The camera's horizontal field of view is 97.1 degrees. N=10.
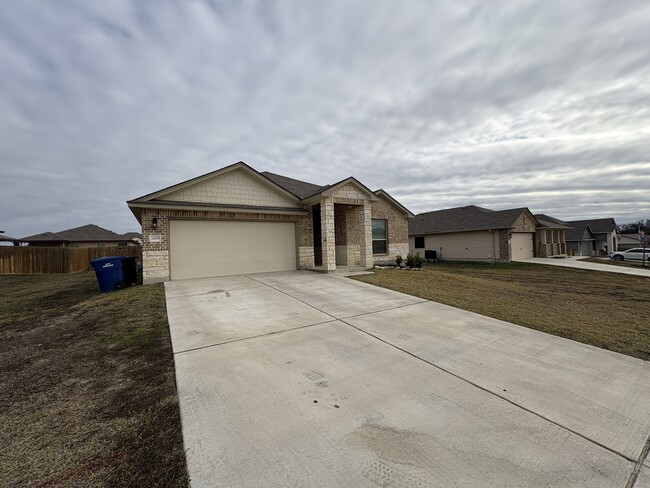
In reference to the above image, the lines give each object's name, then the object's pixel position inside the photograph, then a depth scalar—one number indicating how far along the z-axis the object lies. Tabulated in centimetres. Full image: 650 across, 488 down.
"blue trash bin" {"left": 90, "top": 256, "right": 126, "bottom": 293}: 921
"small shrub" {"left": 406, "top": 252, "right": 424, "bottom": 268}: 1423
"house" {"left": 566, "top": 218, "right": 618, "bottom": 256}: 3600
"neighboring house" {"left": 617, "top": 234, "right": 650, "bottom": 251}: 5952
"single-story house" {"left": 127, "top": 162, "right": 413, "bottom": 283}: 1015
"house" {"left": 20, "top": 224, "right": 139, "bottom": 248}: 3058
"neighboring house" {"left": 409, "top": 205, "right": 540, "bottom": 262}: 2219
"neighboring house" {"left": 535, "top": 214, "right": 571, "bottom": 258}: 2597
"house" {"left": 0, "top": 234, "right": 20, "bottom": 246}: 2675
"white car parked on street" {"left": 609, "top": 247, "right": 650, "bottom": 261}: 2702
